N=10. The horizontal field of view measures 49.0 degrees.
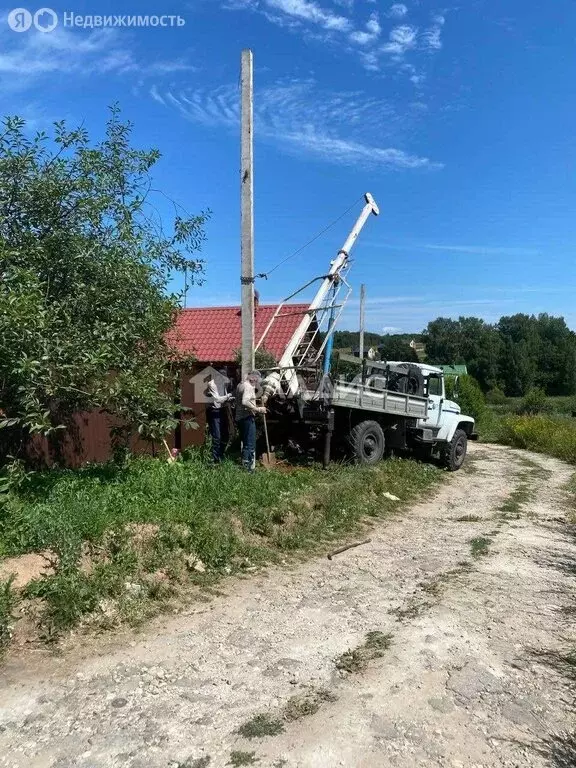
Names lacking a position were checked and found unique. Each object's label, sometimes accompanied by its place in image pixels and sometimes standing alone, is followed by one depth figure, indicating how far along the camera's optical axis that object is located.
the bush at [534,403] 34.84
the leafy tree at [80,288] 6.14
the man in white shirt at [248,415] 9.39
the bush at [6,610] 4.30
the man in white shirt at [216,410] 9.87
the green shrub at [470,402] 25.84
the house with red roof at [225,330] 18.06
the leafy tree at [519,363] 74.38
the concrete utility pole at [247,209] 9.62
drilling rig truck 11.50
